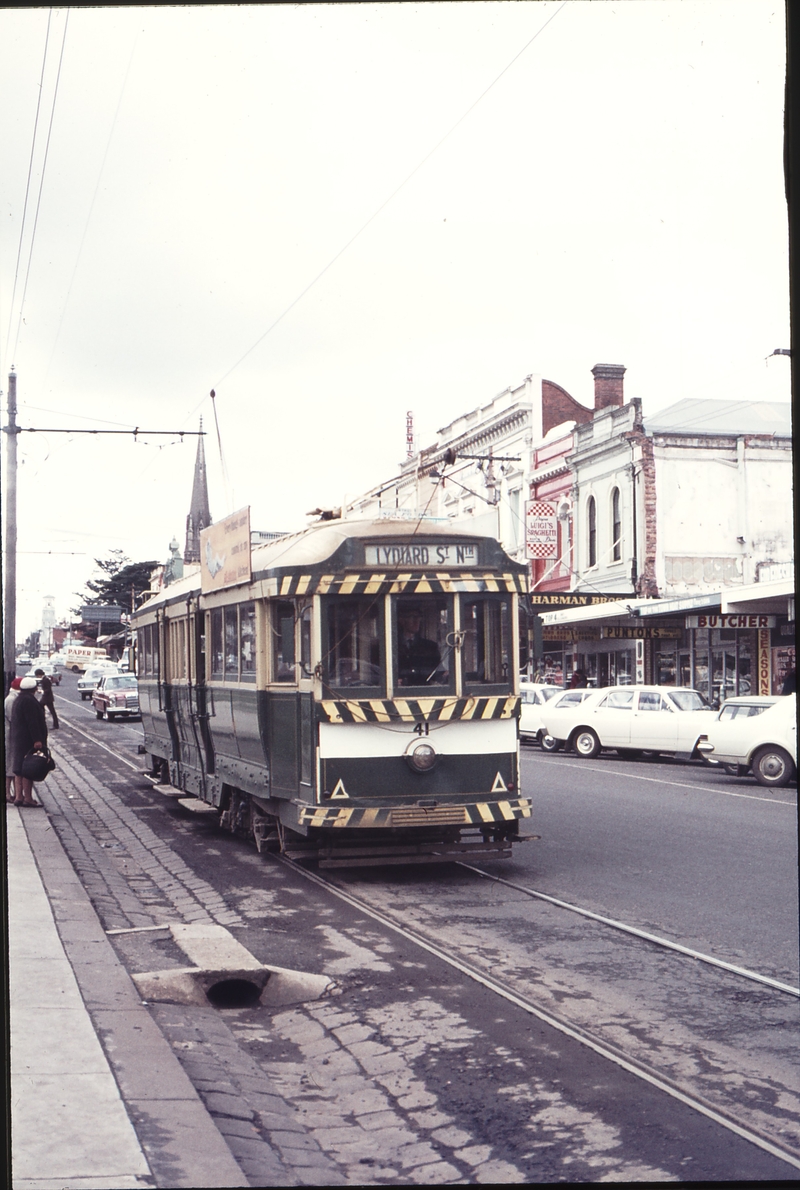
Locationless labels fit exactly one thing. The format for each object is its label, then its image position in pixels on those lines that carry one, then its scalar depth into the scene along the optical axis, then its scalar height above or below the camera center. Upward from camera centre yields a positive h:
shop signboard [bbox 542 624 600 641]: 36.09 +0.57
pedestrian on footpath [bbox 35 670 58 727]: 22.55 -0.59
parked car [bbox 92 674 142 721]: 40.66 -1.34
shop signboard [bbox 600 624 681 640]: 34.00 +0.54
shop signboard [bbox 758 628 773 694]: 30.41 -0.28
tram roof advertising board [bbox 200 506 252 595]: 11.70 +1.01
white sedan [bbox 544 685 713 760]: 23.38 -1.36
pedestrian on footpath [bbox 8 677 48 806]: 15.00 -0.85
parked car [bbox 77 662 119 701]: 57.72 -1.18
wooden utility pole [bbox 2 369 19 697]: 23.56 +3.27
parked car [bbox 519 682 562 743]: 27.83 -1.23
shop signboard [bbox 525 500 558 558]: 38.25 +3.79
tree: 104.62 +6.32
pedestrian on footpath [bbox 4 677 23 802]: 15.58 -1.22
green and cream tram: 10.21 -0.31
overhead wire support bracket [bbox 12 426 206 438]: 21.77 +4.12
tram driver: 10.41 +0.00
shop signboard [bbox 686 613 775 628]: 28.67 +0.68
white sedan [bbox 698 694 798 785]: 19.17 -1.37
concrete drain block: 7.09 -1.90
